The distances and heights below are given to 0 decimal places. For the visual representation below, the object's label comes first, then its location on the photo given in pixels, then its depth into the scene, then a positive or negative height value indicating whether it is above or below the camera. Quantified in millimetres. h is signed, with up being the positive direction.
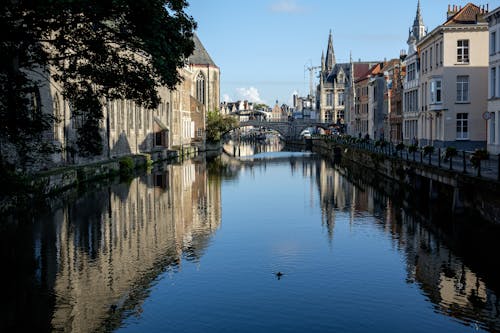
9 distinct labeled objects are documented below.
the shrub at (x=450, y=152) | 31836 -972
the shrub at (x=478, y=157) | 26266 -1015
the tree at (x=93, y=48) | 17969 +2851
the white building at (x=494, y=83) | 37969 +3152
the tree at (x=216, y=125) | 108375 +1715
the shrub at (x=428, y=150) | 37812 -1009
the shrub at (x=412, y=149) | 42609 -1060
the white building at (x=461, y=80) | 48375 +4293
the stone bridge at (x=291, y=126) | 134112 +1829
